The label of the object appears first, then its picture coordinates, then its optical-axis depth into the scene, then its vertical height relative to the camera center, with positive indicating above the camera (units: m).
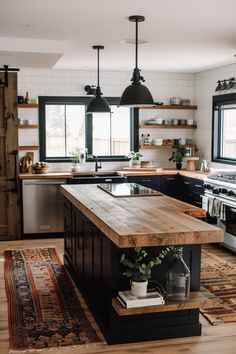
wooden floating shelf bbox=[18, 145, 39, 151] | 7.93 -0.13
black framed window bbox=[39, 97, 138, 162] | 8.27 +0.16
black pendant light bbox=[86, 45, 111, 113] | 5.98 +0.40
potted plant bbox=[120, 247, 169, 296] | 3.58 -0.95
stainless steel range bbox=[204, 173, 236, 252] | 6.36 -0.84
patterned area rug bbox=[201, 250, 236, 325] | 4.38 -1.53
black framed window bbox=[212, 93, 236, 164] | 7.71 +0.15
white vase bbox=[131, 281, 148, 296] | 3.58 -1.08
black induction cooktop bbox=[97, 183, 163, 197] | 5.22 -0.57
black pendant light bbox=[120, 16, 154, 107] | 4.50 +0.41
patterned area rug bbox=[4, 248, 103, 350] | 3.85 -1.54
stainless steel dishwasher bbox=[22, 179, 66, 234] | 7.38 -1.00
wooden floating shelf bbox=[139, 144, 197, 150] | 8.59 -0.13
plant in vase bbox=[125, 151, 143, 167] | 8.45 -0.32
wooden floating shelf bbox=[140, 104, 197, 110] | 8.60 +0.57
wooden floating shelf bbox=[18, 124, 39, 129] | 7.91 +0.21
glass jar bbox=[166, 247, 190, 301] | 3.65 -1.04
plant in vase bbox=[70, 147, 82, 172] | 8.16 -0.31
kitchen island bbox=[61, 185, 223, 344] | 3.43 -0.91
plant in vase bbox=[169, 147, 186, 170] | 8.54 -0.29
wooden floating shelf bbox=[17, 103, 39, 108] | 7.90 +0.55
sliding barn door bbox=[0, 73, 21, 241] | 7.20 -0.37
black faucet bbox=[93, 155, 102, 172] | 8.30 -0.44
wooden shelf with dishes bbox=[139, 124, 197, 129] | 8.53 +0.23
